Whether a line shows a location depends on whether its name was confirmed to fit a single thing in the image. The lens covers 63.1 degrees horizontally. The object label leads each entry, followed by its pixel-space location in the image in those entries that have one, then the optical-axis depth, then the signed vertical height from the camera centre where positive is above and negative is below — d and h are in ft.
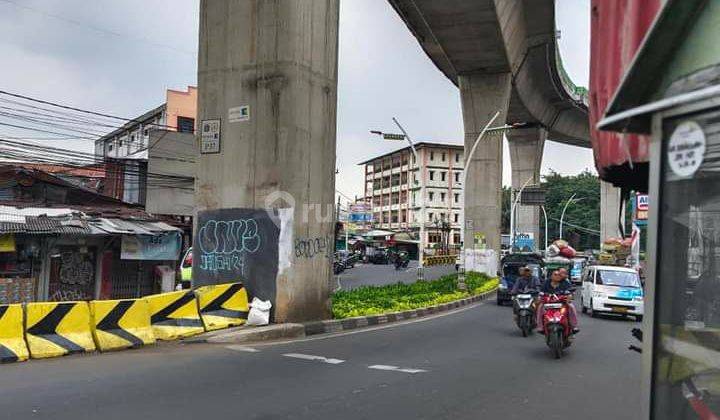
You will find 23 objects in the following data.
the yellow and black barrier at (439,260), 169.05 -11.25
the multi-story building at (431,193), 273.95 +14.37
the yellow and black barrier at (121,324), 28.84 -5.65
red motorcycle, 30.68 -5.21
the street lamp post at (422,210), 75.21 +1.54
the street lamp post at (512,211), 131.05 +3.01
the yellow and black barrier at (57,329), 26.86 -5.60
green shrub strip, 47.01 -7.49
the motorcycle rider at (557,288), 32.63 -3.59
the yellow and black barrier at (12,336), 25.58 -5.67
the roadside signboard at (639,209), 73.03 +2.60
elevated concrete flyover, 80.53 +27.93
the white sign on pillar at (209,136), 40.11 +5.43
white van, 52.06 -5.79
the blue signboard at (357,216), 183.94 +1.23
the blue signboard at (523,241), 167.22 -4.61
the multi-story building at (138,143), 91.30 +16.70
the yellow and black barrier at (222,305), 34.83 -5.48
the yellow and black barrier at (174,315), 31.83 -5.68
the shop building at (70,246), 47.73 -3.14
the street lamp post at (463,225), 74.28 -0.29
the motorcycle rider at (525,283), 40.93 -4.08
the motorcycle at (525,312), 39.27 -5.87
